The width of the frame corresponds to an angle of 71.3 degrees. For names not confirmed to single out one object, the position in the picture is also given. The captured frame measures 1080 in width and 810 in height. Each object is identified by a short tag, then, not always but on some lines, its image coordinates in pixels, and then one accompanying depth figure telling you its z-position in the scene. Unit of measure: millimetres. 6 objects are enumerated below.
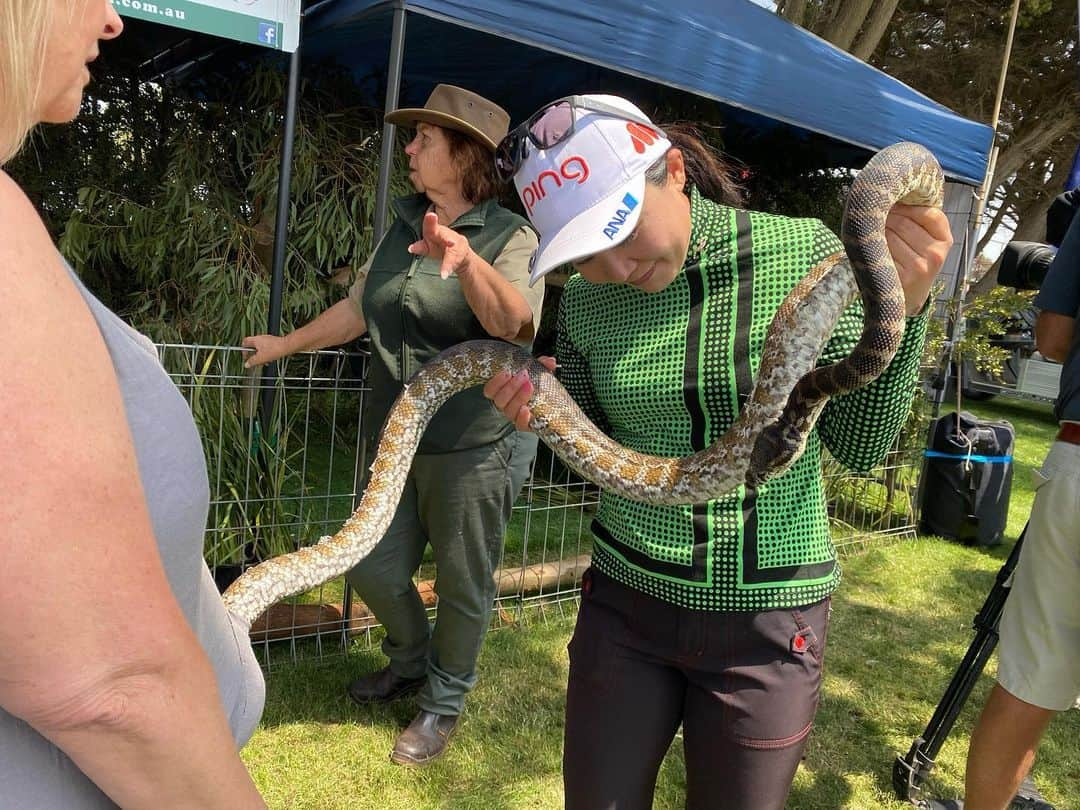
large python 1502
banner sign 3316
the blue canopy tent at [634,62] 4160
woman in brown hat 3209
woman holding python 1780
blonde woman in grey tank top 703
